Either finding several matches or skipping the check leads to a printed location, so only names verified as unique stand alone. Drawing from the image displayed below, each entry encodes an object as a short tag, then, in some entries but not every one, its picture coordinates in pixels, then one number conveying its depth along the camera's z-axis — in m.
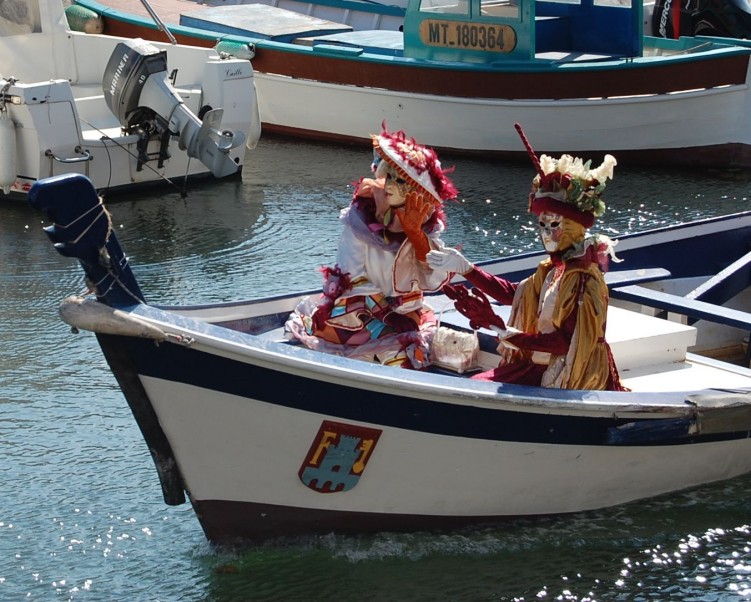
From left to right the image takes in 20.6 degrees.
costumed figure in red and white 8.13
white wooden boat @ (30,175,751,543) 6.77
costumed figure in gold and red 7.43
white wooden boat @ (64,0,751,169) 18.43
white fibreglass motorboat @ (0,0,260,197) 15.12
